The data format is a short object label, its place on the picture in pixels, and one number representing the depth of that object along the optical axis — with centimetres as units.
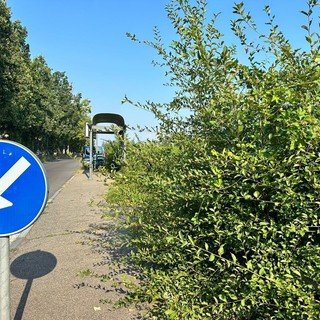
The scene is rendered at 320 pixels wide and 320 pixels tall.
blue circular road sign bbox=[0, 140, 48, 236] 222
